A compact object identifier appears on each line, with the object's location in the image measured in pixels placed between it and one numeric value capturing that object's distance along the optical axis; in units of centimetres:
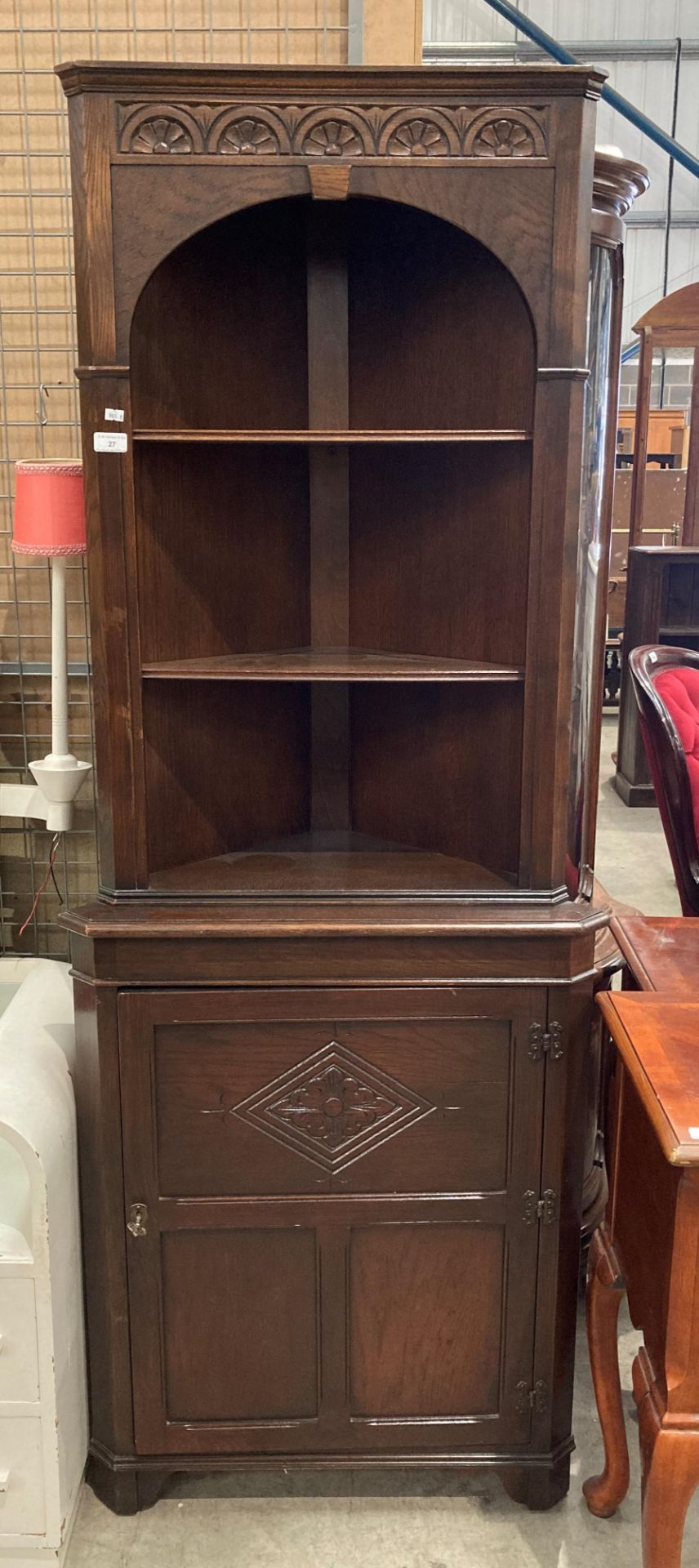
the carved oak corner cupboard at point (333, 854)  159
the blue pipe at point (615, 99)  643
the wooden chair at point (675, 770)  250
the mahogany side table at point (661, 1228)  136
